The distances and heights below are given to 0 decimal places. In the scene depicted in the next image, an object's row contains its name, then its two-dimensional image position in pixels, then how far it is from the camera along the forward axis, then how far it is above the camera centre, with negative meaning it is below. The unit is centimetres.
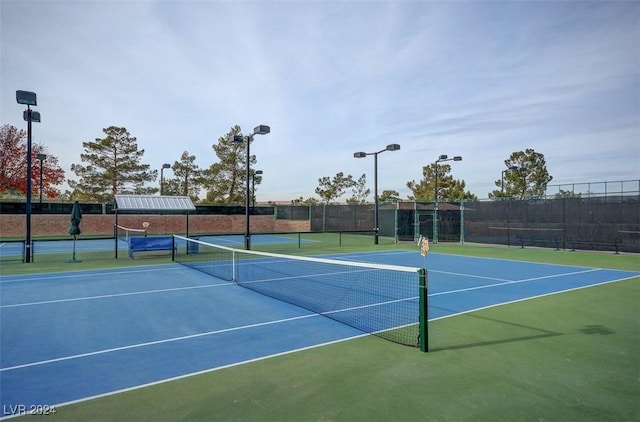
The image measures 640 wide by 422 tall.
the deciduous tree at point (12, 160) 3625 +505
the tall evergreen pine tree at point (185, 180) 4588 +407
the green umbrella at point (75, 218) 1526 -25
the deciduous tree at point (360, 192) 5869 +340
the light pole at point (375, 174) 2266 +247
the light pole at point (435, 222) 2583 -58
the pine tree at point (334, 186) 5728 +422
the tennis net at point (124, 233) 2972 -170
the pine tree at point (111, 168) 3616 +443
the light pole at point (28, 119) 1409 +362
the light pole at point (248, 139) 1600 +346
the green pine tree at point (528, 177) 4522 +463
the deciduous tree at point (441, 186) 4766 +359
